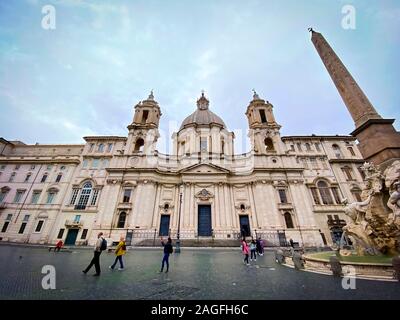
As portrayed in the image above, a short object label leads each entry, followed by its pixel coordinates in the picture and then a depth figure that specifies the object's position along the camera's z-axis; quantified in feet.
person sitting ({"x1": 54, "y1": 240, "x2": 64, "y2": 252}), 47.86
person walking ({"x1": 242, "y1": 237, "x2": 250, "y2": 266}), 29.95
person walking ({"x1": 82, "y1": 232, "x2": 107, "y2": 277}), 20.27
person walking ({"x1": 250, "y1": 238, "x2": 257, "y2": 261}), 36.04
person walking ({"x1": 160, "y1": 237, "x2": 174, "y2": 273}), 23.78
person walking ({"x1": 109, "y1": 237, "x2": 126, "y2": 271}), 24.58
